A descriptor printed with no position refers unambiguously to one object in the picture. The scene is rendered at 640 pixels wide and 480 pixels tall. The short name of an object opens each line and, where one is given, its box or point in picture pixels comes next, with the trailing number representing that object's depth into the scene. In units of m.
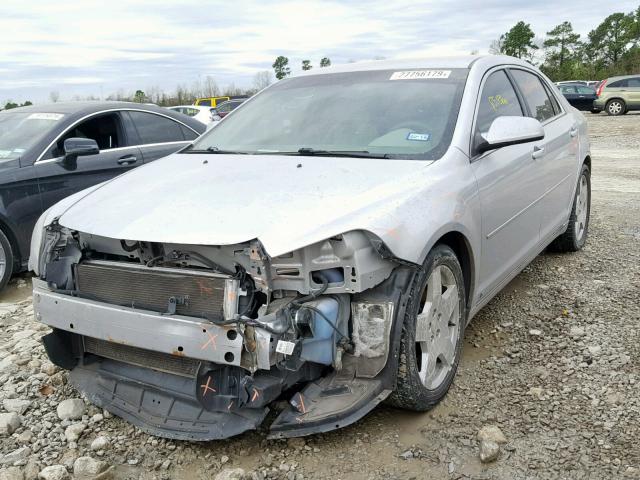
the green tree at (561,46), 64.88
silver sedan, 2.55
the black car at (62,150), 5.21
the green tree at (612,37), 59.88
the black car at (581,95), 27.23
